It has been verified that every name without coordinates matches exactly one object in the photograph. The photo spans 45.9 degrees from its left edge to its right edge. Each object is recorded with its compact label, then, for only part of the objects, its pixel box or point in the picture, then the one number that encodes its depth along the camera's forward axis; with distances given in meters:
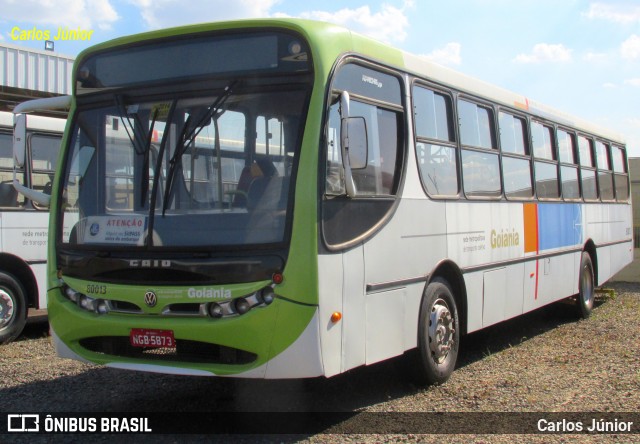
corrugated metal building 16.14
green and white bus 5.13
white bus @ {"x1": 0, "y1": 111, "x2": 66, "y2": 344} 9.27
